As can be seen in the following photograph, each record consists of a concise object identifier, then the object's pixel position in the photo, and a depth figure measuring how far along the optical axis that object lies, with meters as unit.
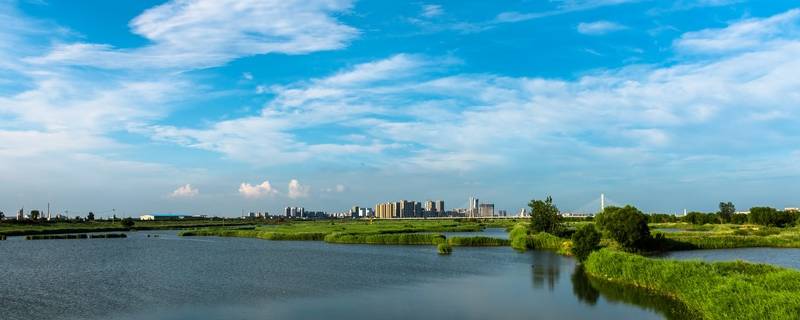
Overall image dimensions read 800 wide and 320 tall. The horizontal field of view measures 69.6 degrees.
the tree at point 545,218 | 84.94
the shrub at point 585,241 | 49.75
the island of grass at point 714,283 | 23.12
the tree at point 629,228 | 59.50
